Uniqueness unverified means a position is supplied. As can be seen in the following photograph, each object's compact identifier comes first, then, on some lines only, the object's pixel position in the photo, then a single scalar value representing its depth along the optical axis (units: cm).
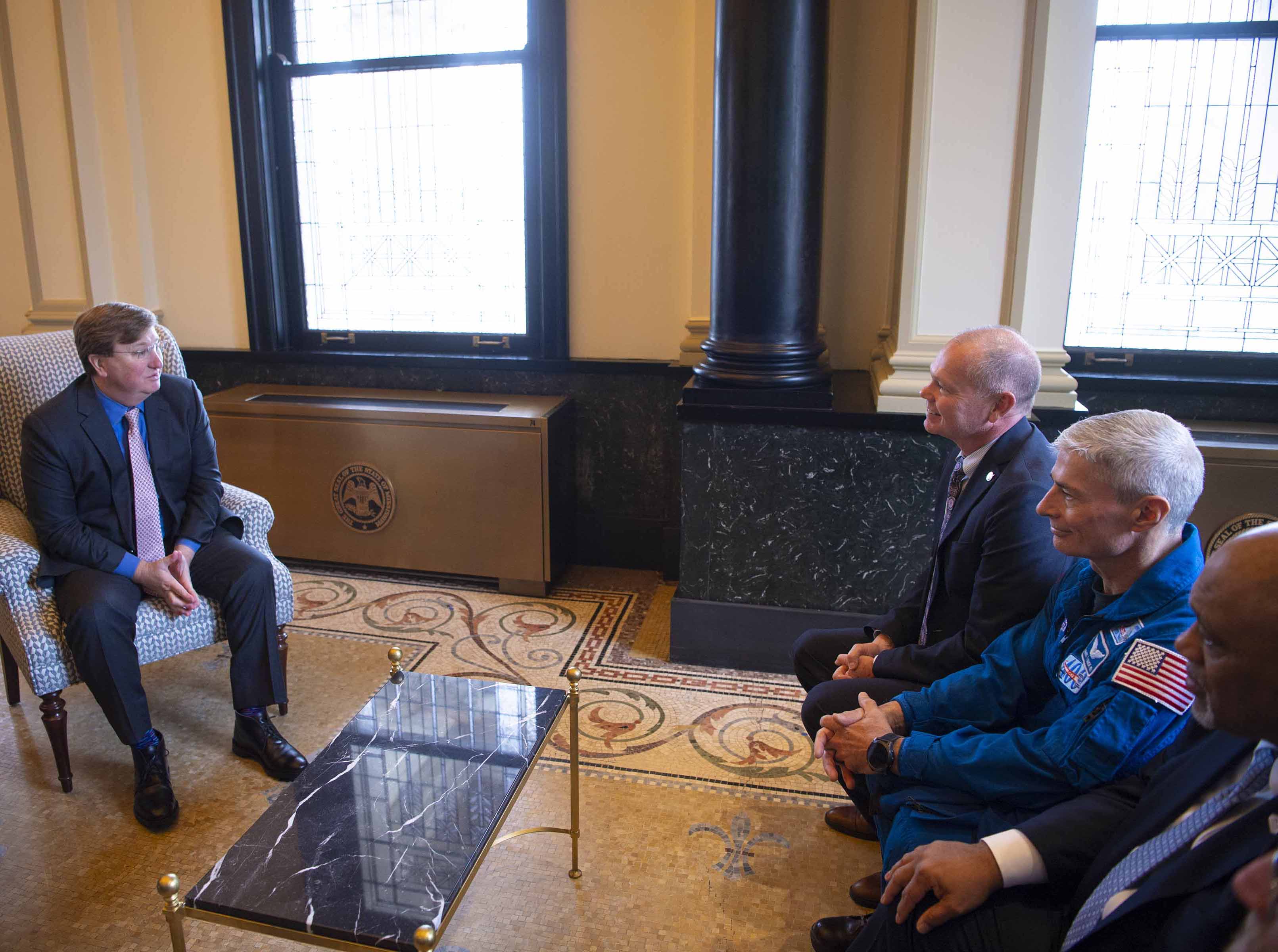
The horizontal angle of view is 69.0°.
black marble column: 286
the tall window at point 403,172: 387
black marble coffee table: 150
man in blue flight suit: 140
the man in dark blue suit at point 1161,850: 103
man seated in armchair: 238
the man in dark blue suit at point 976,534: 182
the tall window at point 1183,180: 328
